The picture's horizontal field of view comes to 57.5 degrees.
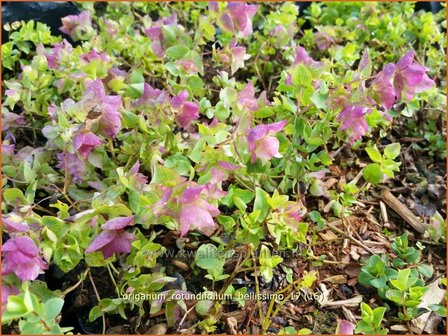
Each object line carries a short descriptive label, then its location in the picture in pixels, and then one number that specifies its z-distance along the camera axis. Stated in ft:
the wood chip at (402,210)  0.93
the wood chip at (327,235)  0.87
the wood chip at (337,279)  0.83
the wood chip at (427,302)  0.79
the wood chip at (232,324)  0.76
